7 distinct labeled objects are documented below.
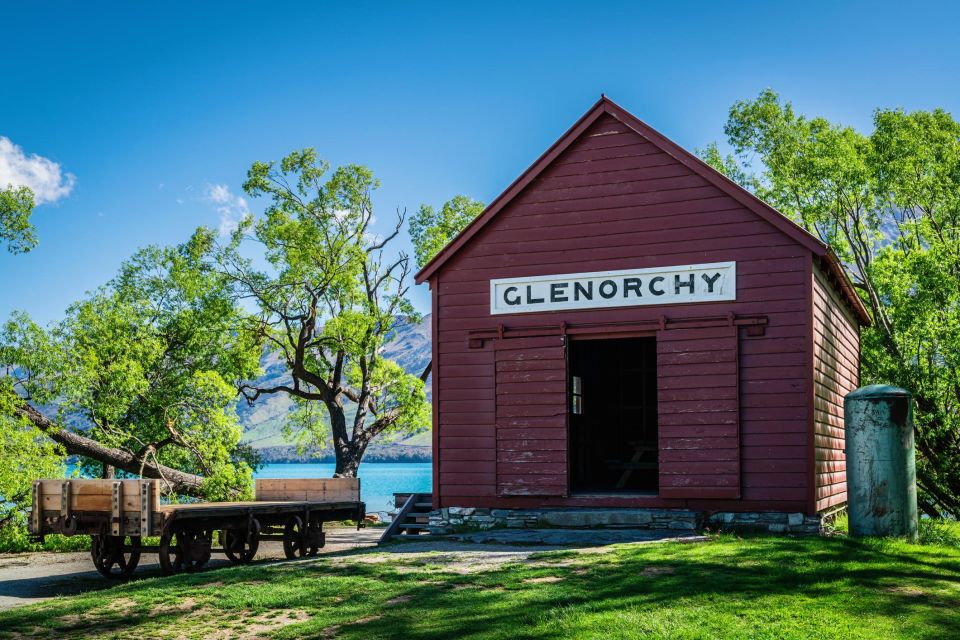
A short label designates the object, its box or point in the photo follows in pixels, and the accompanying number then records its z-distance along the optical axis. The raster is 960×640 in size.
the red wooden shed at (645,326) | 14.94
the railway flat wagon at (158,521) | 12.77
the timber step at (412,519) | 17.09
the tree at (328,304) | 31.25
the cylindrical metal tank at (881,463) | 13.42
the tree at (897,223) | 26.39
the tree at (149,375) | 25.17
